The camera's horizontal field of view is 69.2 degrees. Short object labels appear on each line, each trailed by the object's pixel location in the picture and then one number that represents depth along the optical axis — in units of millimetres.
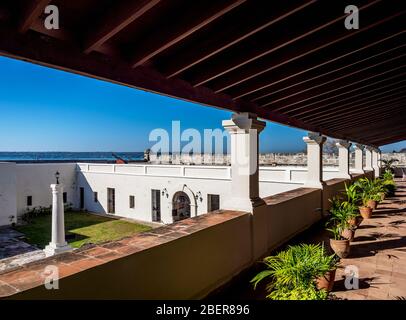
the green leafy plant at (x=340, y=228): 5133
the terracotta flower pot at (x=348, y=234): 5648
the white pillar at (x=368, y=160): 15820
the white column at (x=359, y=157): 13367
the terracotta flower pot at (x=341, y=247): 4941
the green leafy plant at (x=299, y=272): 2853
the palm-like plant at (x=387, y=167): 19712
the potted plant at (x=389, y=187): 10991
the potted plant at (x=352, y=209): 5760
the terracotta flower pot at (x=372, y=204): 8328
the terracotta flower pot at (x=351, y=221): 5995
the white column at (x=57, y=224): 11016
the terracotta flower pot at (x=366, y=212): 7910
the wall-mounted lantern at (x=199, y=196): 16881
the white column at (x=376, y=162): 17219
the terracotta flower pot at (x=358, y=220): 6957
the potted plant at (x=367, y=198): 7953
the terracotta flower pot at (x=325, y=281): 3512
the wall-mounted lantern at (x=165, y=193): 18430
